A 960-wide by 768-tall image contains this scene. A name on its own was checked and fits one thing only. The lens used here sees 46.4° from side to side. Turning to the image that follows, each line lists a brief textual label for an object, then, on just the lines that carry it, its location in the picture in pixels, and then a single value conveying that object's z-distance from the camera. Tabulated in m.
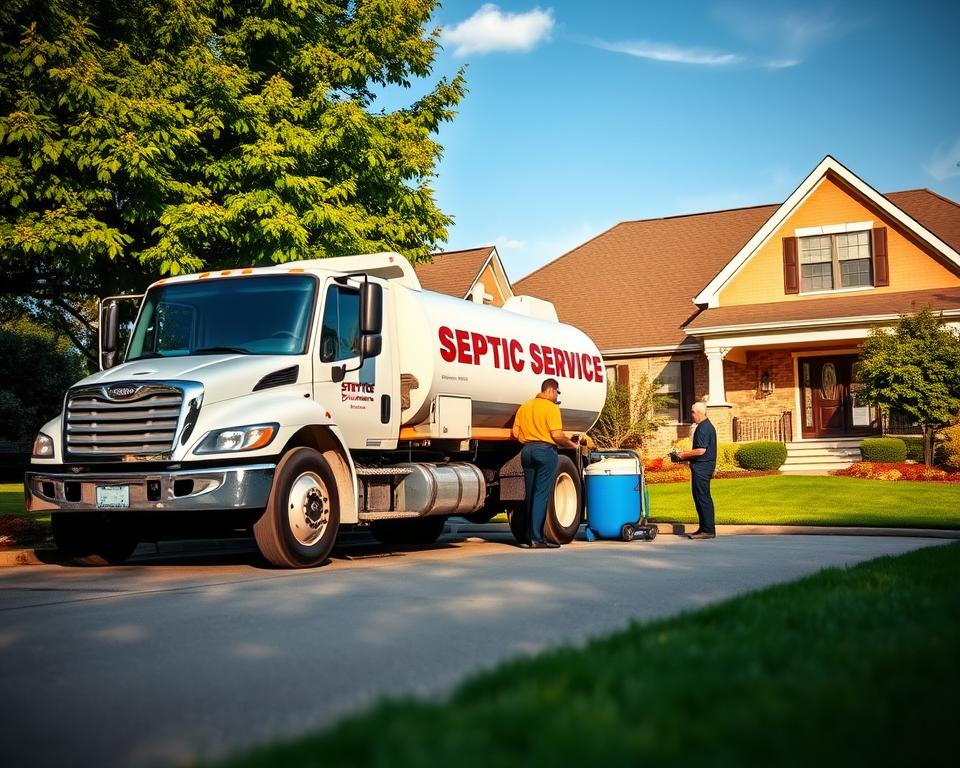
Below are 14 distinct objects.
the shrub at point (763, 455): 30.14
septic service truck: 11.20
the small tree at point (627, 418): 34.34
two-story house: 31.17
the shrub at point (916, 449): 28.22
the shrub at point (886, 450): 28.36
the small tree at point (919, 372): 26.97
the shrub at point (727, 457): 30.81
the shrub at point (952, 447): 26.50
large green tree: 15.84
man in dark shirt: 16.55
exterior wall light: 33.75
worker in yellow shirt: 14.89
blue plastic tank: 16.66
